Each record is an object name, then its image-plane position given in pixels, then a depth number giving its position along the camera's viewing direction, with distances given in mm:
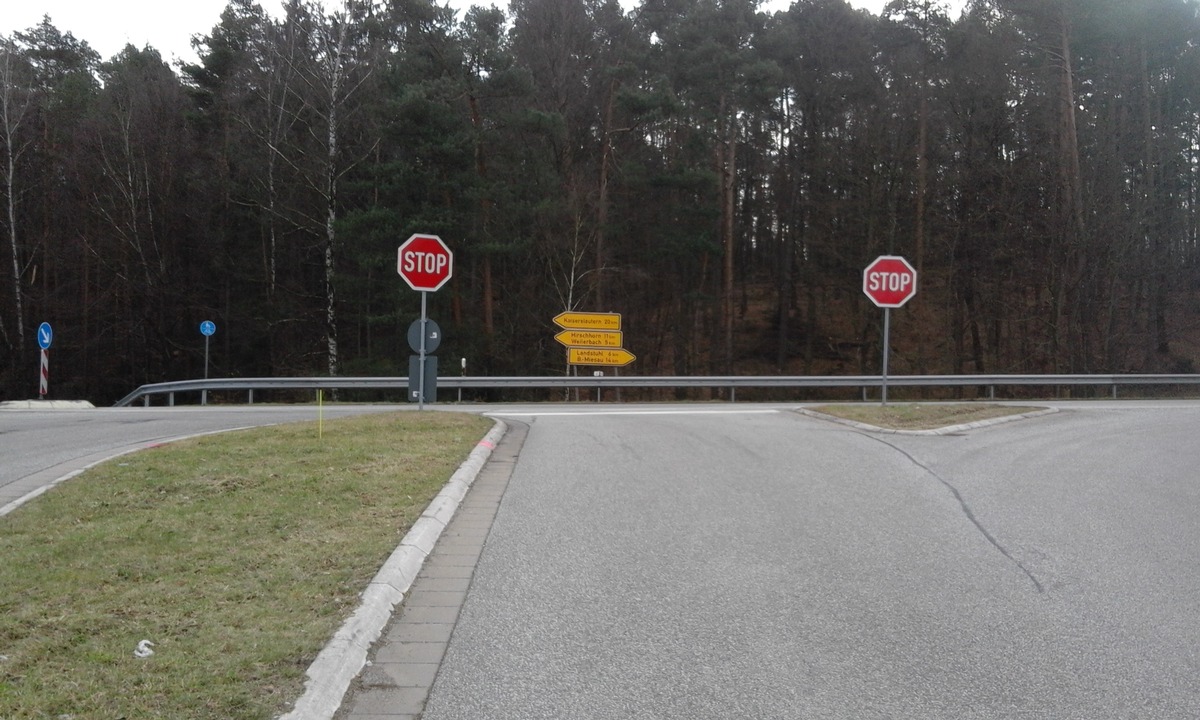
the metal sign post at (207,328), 33834
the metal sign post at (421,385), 16438
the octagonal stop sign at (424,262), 16312
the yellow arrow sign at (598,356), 27562
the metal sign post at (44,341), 28988
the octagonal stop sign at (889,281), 19234
